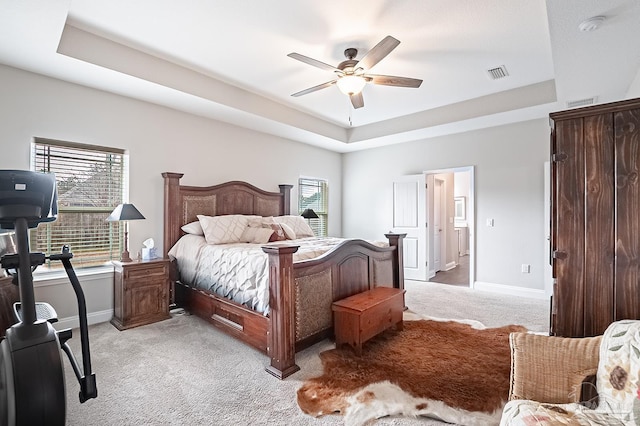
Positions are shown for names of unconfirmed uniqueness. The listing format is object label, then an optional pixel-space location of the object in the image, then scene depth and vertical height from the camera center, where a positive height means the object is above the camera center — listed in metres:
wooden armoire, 1.51 -0.01
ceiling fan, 2.80 +1.38
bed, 2.41 -0.64
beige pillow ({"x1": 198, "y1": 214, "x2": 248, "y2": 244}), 3.84 -0.14
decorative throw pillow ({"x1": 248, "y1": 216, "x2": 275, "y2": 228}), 4.35 -0.08
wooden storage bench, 2.61 -0.90
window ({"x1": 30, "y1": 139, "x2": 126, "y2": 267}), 3.22 +0.21
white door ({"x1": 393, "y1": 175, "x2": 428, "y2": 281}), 5.75 -0.07
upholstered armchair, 1.17 -0.69
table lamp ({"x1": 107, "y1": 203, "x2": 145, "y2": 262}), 3.35 +0.03
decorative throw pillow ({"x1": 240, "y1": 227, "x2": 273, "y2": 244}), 4.05 -0.25
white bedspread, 2.71 -0.50
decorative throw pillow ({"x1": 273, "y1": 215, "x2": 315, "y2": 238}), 4.88 -0.13
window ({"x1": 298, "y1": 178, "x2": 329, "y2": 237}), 6.16 +0.35
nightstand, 3.30 -0.84
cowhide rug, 1.93 -1.20
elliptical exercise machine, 1.38 -0.59
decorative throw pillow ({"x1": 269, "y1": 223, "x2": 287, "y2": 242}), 4.14 -0.23
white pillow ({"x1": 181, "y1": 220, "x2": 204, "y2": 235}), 4.04 -0.15
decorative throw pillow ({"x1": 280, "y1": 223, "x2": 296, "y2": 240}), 4.41 -0.22
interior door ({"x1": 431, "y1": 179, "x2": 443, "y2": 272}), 6.39 -0.19
